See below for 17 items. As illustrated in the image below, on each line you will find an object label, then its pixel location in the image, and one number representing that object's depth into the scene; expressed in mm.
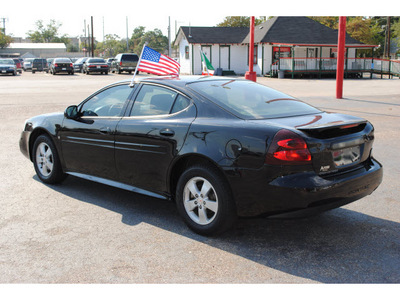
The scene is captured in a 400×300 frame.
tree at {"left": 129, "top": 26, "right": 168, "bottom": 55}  115675
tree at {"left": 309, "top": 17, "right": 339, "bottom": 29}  64062
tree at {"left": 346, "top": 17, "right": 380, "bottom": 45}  59562
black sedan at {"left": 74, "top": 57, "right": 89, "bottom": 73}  52500
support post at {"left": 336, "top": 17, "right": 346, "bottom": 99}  18734
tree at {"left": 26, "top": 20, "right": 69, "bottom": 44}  126312
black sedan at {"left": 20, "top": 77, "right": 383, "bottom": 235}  3908
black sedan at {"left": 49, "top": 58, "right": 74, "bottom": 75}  44656
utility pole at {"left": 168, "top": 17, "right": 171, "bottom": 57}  56525
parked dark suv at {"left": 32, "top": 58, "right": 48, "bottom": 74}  54009
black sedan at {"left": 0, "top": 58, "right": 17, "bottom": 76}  42628
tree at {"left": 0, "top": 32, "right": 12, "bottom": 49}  98125
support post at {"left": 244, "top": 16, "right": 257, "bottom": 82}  22691
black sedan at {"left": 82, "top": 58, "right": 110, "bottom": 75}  44719
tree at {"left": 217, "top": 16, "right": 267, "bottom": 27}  66125
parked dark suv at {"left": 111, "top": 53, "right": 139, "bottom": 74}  44750
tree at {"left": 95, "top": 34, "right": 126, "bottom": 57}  126312
